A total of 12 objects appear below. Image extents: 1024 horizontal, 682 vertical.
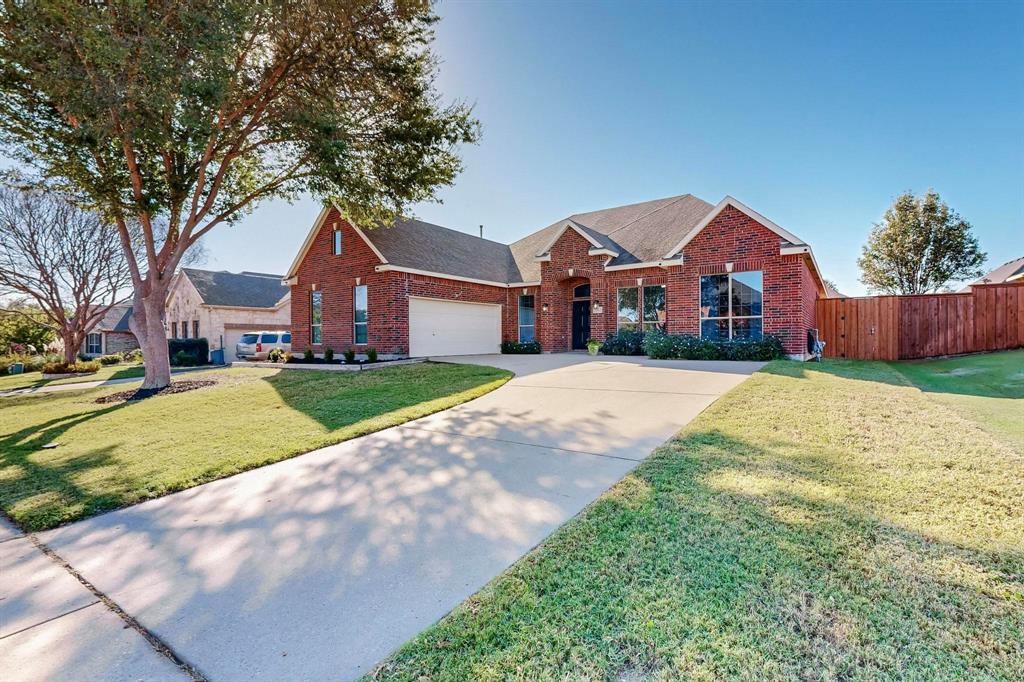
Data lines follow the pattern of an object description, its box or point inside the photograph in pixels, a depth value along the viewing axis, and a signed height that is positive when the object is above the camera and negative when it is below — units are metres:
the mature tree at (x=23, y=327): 23.58 +0.79
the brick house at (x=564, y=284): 13.38 +1.73
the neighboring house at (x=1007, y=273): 21.84 +2.88
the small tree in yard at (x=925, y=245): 24.11 +4.52
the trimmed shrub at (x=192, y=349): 21.36 -0.56
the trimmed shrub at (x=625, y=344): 15.10 -0.45
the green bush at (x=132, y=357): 24.20 -1.00
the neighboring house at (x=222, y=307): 26.03 +1.85
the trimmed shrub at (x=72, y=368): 17.16 -1.09
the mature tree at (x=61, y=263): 19.86 +3.81
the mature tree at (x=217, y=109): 7.57 +4.82
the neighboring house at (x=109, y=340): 33.66 -0.03
